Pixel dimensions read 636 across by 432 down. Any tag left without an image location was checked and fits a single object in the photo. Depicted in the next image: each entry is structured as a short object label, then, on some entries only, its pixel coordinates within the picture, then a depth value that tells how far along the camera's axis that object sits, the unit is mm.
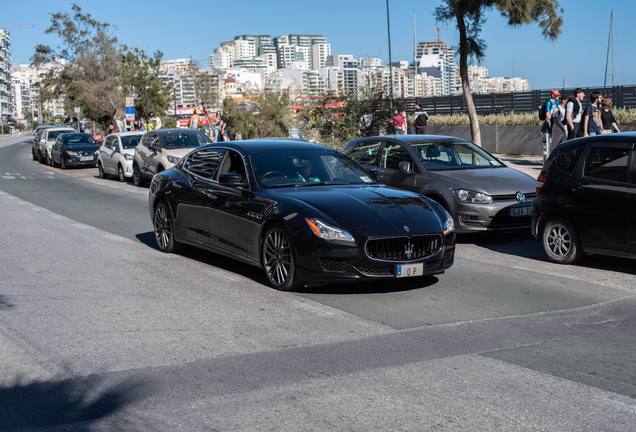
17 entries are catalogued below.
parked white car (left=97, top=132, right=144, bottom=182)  23781
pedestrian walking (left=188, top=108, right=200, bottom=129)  34781
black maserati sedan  6973
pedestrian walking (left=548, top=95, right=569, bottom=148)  16969
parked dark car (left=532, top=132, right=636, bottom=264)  8086
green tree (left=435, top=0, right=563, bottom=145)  21328
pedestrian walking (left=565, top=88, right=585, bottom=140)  16125
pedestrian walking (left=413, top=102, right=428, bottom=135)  24859
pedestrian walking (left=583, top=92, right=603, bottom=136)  15125
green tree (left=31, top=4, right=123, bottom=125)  58562
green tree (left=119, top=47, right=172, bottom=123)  57000
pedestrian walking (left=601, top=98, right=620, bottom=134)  15734
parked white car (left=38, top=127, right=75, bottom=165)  35969
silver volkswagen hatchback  10305
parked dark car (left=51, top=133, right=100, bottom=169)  31938
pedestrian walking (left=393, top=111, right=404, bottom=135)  22767
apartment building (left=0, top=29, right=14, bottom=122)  179225
